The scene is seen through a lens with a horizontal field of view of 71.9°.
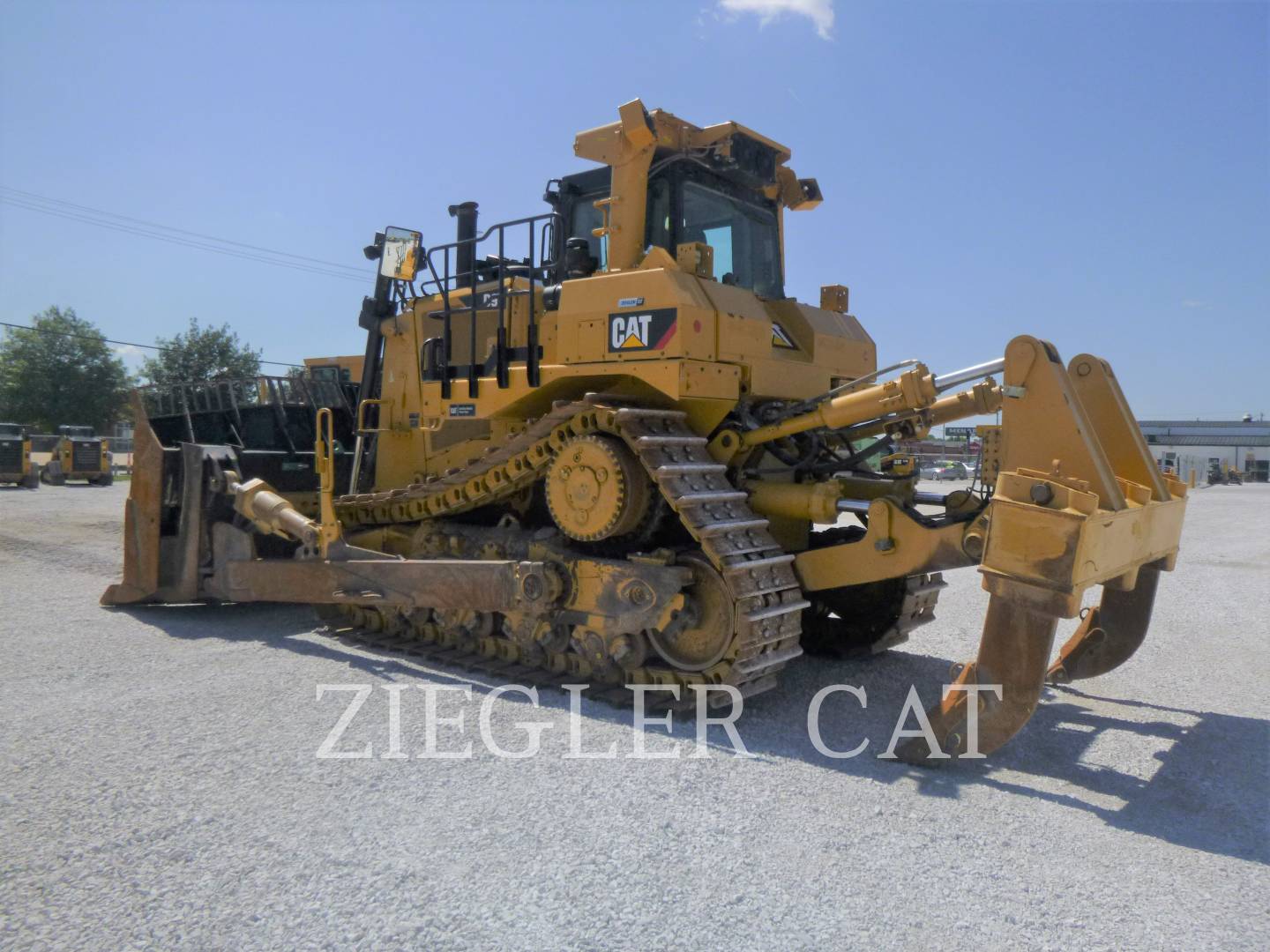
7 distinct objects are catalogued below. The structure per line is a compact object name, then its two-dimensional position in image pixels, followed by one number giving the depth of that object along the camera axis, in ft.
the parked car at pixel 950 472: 145.28
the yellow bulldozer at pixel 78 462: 89.45
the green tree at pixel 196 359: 152.56
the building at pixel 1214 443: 196.65
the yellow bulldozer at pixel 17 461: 80.89
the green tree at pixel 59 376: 147.02
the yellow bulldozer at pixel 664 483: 14.70
